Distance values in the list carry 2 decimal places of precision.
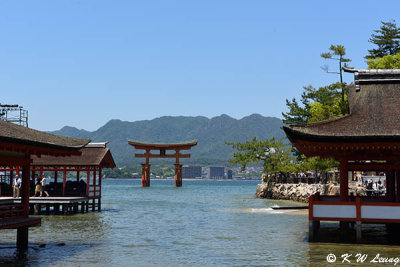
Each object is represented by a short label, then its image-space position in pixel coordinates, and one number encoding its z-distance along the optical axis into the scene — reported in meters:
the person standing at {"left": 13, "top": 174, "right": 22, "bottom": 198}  32.16
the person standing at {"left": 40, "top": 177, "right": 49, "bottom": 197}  33.47
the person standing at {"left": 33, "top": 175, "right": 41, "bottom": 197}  33.59
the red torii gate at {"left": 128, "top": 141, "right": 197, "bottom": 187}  94.39
